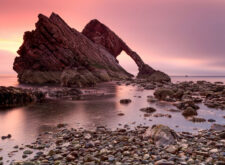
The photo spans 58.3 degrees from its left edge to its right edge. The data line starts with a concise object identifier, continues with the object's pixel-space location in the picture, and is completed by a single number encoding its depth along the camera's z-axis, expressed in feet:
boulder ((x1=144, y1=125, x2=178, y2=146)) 32.01
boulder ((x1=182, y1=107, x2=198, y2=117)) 58.03
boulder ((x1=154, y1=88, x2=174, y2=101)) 93.38
